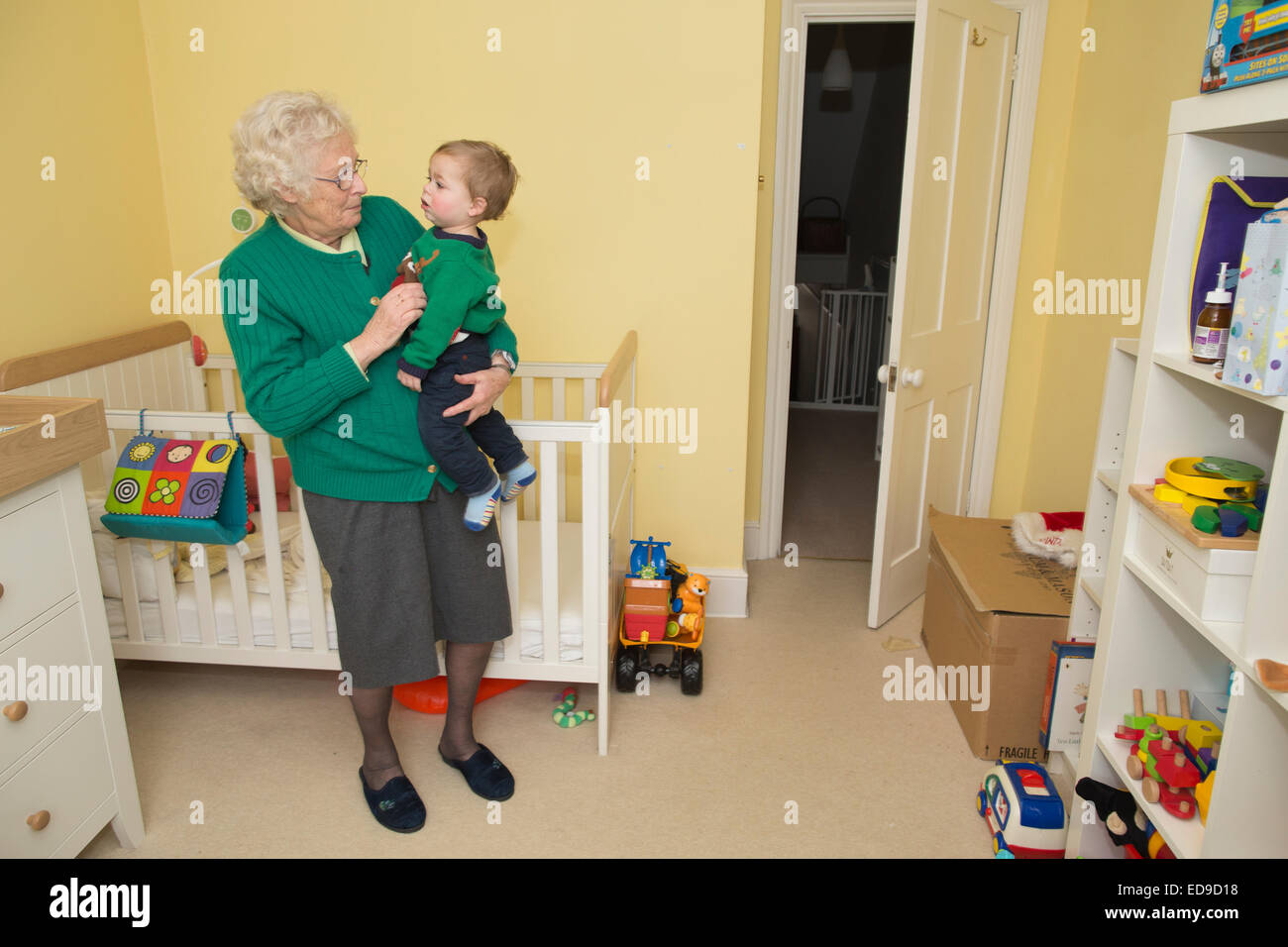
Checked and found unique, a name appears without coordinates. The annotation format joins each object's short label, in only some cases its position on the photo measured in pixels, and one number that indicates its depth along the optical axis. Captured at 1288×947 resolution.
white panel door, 2.48
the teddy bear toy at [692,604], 2.47
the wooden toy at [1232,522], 1.32
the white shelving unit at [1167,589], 1.24
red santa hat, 2.34
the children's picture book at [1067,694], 1.90
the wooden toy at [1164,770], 1.48
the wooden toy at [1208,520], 1.33
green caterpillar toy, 2.31
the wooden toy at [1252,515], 1.36
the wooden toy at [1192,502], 1.43
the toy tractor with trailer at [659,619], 2.41
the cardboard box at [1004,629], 2.07
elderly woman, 1.59
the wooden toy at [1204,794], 1.43
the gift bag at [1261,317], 1.20
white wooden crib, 2.04
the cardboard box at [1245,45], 1.19
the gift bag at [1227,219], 1.40
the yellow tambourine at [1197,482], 1.41
